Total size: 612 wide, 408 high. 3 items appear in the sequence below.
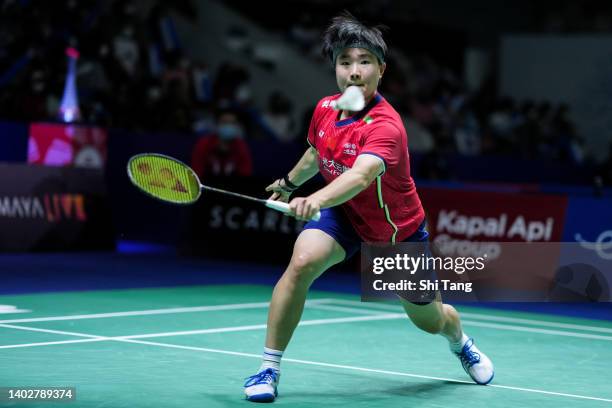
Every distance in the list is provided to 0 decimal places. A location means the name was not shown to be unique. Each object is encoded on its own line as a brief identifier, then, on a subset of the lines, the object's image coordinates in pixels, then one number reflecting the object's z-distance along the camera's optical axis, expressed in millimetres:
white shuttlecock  10101
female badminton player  10657
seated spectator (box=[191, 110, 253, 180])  26101
